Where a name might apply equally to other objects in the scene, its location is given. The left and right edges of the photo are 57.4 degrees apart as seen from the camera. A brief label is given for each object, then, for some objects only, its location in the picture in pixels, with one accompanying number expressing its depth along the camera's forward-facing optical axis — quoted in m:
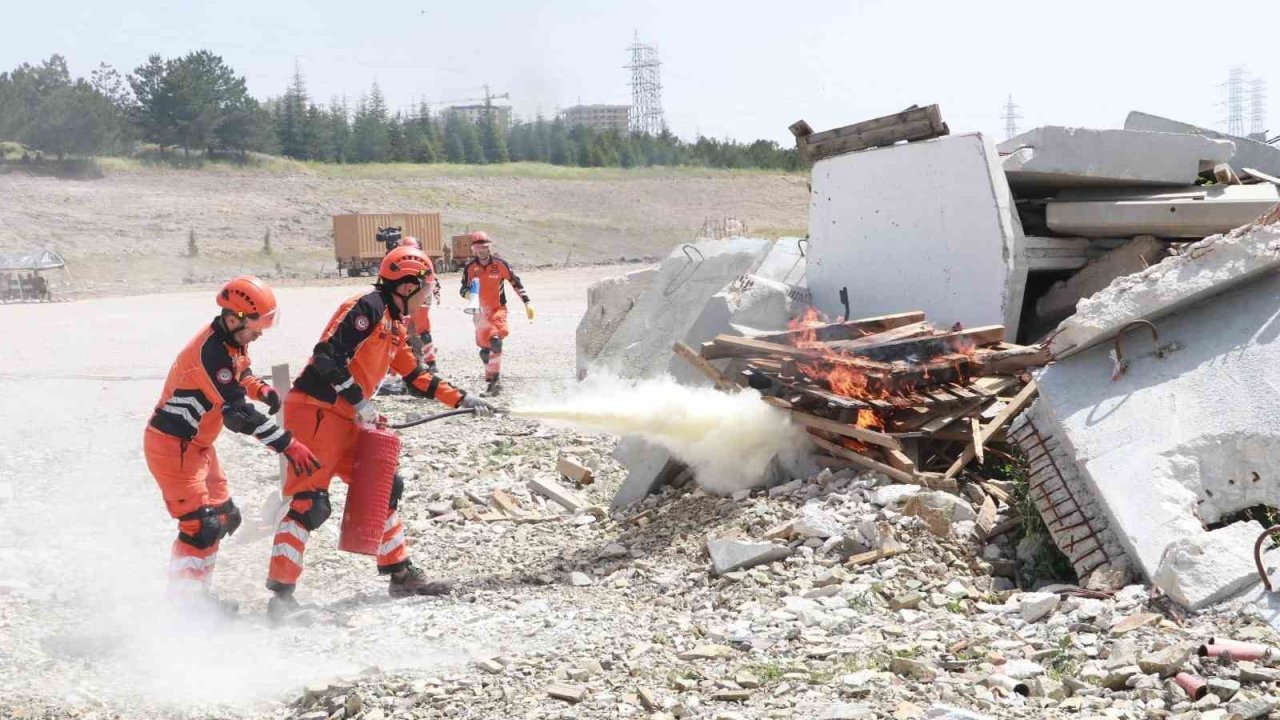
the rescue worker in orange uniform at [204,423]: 5.91
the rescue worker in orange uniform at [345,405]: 6.25
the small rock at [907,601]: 5.57
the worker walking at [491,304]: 13.09
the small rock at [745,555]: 6.34
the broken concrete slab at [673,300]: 11.48
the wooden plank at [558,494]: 8.55
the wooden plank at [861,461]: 6.86
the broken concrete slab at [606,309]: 13.22
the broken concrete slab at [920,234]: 9.10
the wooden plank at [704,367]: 8.15
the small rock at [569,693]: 4.70
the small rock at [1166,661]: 4.47
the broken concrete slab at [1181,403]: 5.54
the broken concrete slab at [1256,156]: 11.25
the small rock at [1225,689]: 4.27
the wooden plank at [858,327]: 8.56
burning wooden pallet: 7.14
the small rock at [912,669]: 4.65
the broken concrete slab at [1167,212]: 8.65
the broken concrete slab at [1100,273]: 8.95
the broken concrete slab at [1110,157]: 9.22
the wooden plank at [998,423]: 6.95
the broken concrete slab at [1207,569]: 5.01
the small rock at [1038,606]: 5.23
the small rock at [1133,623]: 4.90
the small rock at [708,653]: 5.14
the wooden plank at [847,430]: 7.01
